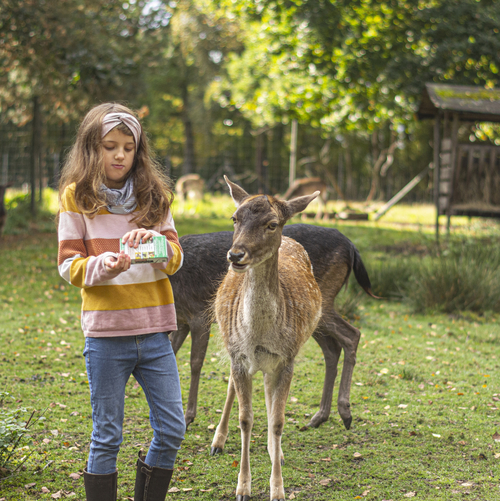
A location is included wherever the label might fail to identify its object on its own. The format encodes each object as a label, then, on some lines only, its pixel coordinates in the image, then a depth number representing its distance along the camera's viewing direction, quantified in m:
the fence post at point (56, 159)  18.19
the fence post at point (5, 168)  18.80
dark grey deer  4.77
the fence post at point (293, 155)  17.86
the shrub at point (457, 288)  8.37
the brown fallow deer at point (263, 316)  3.19
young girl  2.68
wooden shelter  11.60
